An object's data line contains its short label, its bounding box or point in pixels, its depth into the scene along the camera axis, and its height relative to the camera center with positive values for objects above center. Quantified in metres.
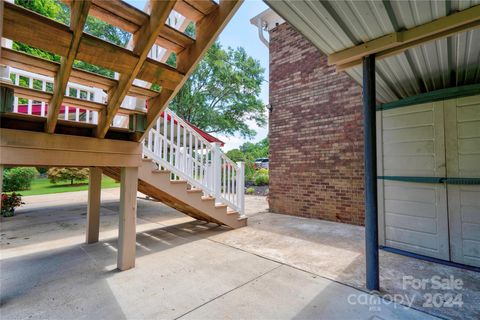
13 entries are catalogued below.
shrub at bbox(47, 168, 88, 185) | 14.33 -0.31
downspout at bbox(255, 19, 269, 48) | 7.46 +4.48
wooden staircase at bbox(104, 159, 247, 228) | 4.00 -0.50
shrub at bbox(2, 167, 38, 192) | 11.05 -0.51
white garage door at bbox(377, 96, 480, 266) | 3.20 -0.07
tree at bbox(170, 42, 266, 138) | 13.65 +4.84
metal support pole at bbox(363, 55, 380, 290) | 2.54 -0.02
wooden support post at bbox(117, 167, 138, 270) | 3.07 -0.67
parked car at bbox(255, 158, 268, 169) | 17.33 +0.72
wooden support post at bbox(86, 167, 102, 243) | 4.11 -0.65
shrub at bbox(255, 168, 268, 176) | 14.27 +0.03
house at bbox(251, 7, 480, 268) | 2.62 +0.64
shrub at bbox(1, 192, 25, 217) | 6.36 -1.01
